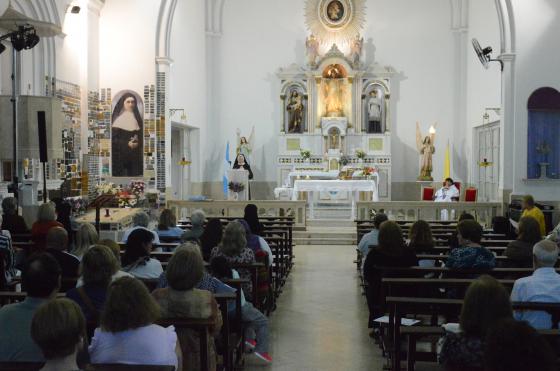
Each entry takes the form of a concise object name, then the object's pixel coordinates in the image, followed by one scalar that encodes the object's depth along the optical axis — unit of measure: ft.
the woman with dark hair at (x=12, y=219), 26.50
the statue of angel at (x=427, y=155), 63.36
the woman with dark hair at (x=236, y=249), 20.15
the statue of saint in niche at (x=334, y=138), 64.54
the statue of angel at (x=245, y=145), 64.69
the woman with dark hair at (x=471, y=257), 18.67
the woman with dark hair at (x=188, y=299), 13.23
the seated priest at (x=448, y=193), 49.85
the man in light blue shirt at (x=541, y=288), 15.11
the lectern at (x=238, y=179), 54.34
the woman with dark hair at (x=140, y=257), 17.44
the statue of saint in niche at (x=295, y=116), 65.82
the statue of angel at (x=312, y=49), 65.21
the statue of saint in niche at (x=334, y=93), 65.05
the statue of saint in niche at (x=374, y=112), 65.57
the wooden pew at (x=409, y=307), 14.40
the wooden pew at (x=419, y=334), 12.14
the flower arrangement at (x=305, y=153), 62.64
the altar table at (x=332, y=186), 52.95
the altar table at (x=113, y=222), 35.29
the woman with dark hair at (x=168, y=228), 27.51
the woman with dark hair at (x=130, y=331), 10.53
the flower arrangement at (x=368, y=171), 57.11
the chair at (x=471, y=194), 51.17
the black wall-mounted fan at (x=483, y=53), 45.37
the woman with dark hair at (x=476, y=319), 10.33
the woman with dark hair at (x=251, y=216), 28.40
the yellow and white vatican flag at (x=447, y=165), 64.28
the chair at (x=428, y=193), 55.26
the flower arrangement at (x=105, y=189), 47.01
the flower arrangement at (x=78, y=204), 41.31
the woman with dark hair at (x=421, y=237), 22.80
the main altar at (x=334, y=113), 64.39
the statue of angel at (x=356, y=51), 65.05
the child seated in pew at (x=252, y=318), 17.99
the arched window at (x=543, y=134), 45.88
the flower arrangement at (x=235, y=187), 53.47
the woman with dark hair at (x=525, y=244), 20.85
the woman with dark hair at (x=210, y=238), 23.52
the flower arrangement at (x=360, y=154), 62.34
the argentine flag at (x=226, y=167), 62.61
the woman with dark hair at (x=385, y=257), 20.48
